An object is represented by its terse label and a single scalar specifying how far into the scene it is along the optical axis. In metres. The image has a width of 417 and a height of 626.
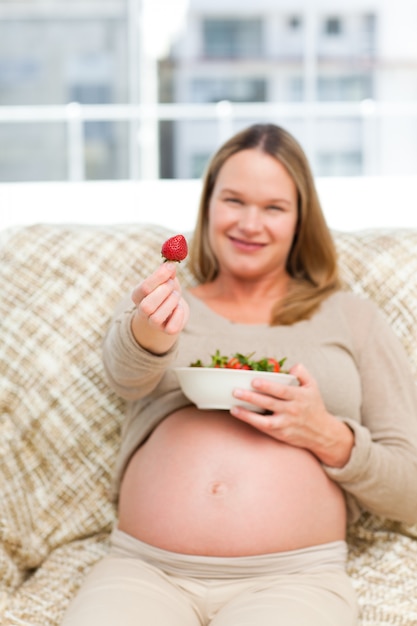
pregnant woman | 2.05
